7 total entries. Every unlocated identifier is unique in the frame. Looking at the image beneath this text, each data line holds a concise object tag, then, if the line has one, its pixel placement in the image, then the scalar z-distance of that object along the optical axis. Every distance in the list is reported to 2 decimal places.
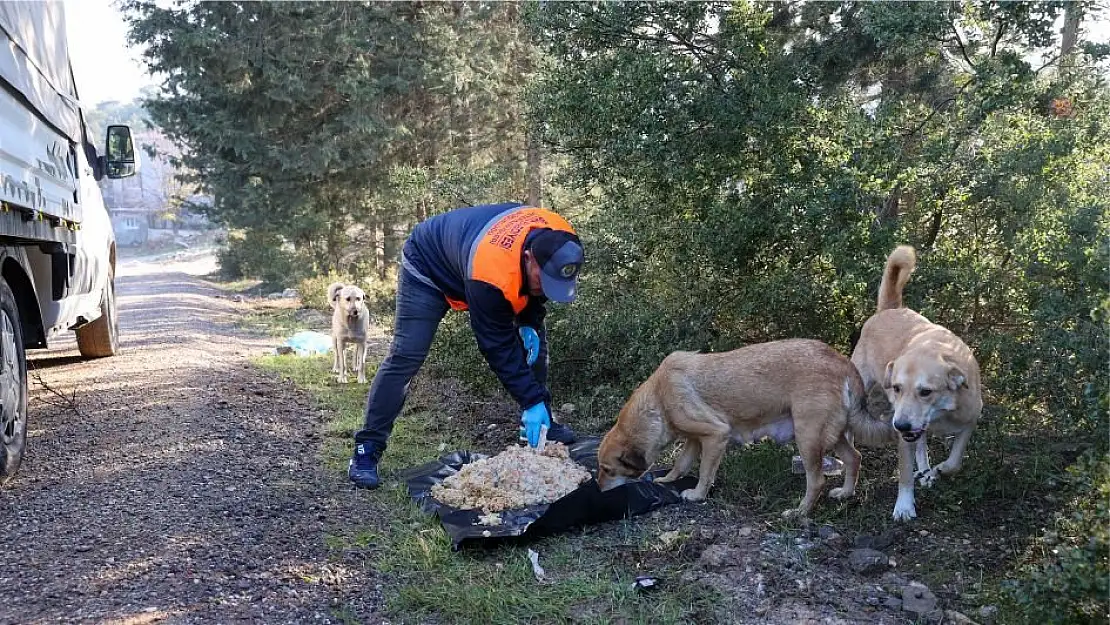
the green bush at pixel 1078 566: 2.56
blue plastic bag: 10.70
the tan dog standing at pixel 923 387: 4.29
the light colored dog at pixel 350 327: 8.73
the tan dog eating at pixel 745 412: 4.51
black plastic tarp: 4.17
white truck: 5.06
